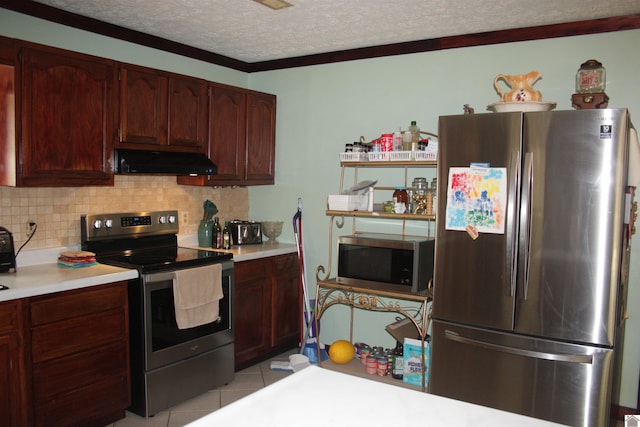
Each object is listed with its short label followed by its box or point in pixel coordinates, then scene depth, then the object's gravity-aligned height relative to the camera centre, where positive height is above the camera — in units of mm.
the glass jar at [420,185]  3488 +29
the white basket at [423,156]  3332 +222
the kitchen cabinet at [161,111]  3268 +497
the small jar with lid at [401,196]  3477 -45
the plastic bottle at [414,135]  3434 +371
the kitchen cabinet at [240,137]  3902 +395
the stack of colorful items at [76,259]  3096 -469
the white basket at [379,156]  3520 +228
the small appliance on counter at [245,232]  4195 -380
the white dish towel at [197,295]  3172 -701
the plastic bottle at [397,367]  3436 -1189
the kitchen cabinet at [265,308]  3797 -947
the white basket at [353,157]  3635 +226
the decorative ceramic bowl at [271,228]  4344 -352
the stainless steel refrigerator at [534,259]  2496 -345
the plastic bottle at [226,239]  4078 -425
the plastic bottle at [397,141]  3531 +331
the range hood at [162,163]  3213 +143
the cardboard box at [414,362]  3332 -1119
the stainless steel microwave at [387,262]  3248 -481
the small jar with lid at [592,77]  2855 +648
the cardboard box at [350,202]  3648 -98
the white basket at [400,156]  3426 +224
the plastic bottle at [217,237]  4066 -409
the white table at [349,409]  1226 -558
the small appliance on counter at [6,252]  2824 -394
